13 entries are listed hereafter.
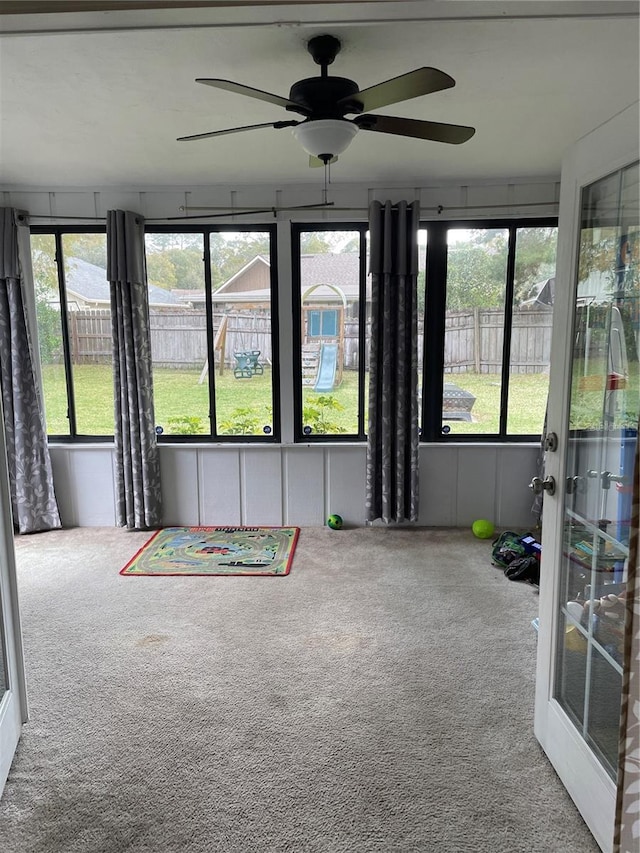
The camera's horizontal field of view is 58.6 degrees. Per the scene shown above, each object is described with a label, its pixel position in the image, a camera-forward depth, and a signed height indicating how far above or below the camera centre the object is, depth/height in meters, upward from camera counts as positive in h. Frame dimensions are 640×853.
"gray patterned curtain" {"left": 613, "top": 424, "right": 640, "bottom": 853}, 1.26 -0.84
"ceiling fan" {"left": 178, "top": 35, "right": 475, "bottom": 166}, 2.05 +0.88
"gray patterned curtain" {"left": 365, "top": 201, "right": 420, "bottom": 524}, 3.99 -0.09
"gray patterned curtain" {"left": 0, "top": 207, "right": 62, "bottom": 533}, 4.05 -0.40
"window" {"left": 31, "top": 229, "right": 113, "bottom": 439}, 4.30 +0.19
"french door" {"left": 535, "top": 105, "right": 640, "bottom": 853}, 1.63 -0.36
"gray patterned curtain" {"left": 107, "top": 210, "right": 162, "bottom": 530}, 4.07 -0.18
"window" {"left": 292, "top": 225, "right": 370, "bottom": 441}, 4.26 +0.18
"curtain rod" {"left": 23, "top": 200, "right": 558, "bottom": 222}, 4.02 +1.03
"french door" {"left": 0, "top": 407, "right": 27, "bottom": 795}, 2.04 -1.03
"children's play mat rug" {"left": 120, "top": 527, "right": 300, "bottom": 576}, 3.68 -1.36
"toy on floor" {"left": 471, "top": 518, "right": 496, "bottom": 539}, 4.16 -1.28
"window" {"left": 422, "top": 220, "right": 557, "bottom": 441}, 4.18 +0.18
